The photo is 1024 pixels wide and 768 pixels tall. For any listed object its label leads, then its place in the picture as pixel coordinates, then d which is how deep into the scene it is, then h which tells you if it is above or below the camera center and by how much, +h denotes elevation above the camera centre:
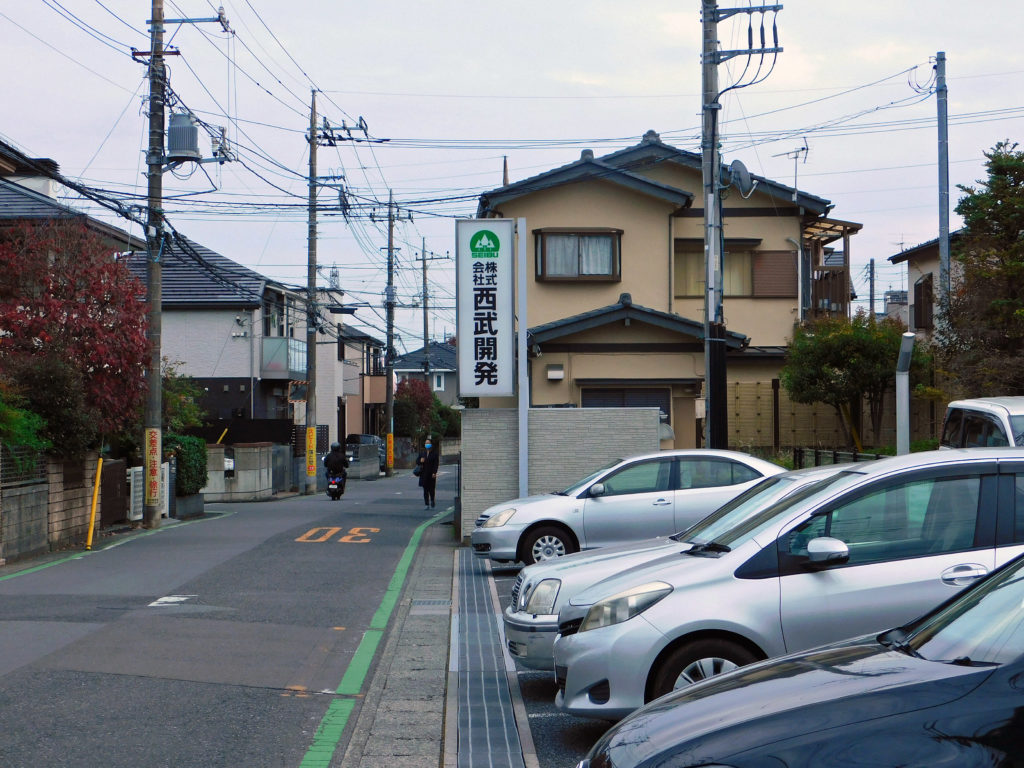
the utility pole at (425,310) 61.12 +6.43
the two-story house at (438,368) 91.25 +4.63
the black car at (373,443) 57.12 -1.10
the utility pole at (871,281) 56.31 +7.67
